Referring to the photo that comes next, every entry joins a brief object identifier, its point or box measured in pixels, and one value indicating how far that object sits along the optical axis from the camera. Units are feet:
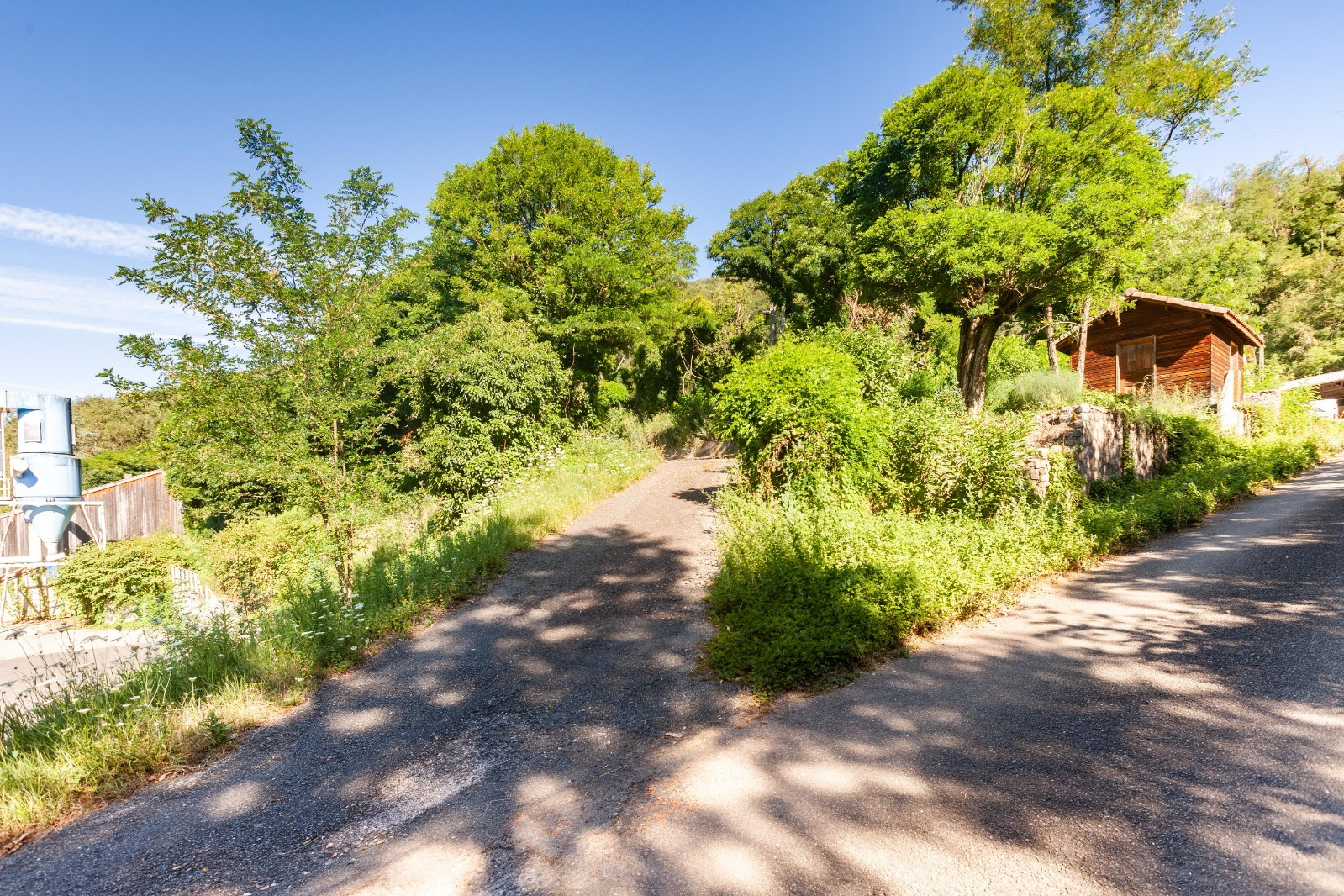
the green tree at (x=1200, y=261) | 79.46
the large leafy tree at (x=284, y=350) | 18.51
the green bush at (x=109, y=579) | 32.27
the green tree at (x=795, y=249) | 71.56
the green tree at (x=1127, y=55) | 58.08
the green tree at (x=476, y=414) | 41.73
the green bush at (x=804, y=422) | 25.20
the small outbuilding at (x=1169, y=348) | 63.87
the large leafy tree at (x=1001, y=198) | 41.42
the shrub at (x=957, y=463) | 24.35
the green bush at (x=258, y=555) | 35.53
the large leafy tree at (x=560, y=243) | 59.11
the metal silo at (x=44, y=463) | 28.02
